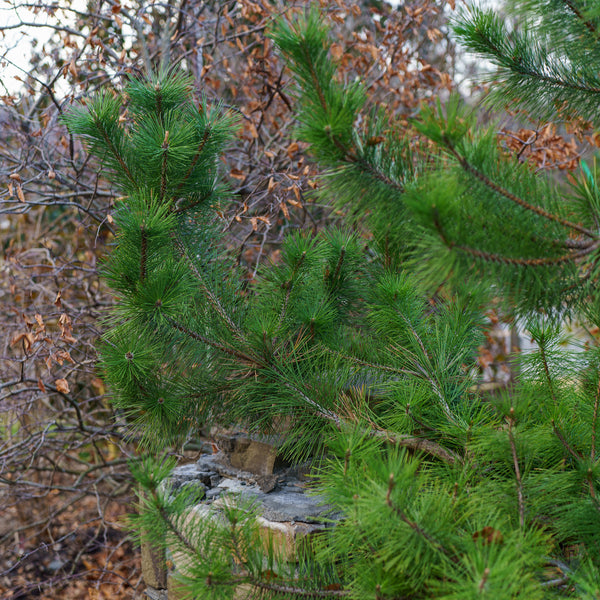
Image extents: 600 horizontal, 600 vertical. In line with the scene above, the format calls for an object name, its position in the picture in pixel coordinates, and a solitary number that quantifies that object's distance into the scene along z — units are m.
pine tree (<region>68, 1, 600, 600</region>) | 1.15
